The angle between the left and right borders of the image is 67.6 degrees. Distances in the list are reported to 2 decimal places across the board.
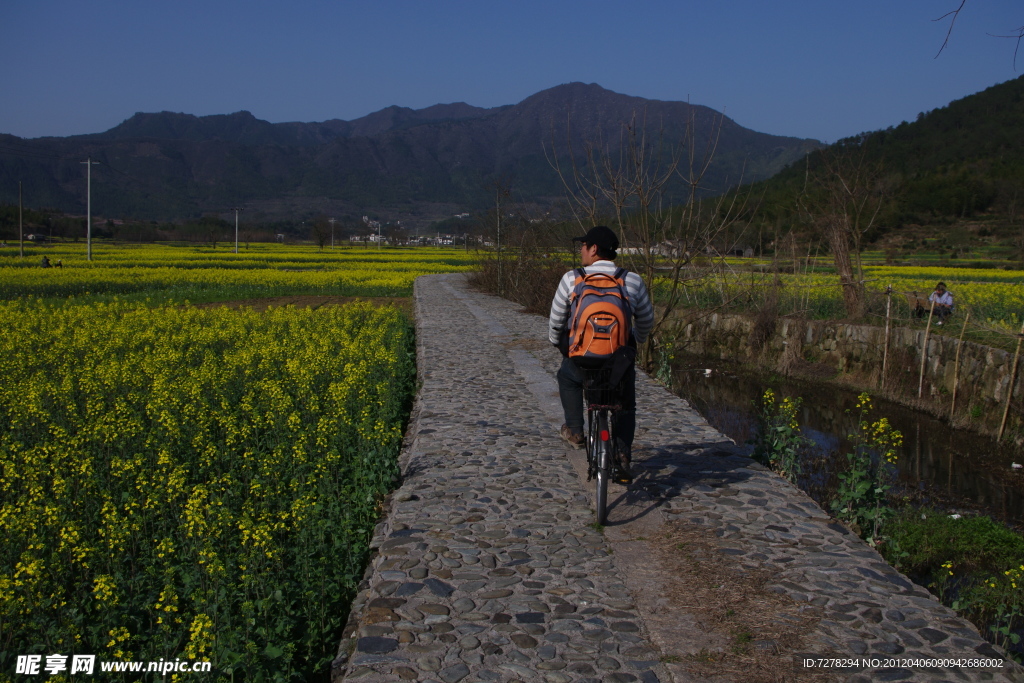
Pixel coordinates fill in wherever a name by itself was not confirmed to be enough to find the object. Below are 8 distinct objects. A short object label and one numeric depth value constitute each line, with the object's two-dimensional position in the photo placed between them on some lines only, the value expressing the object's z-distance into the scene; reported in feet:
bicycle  15.30
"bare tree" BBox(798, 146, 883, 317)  53.88
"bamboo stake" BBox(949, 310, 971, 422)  38.52
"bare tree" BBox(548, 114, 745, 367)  33.88
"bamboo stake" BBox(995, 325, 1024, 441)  33.60
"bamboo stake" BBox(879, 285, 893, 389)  46.19
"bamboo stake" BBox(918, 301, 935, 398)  42.33
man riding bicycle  16.14
